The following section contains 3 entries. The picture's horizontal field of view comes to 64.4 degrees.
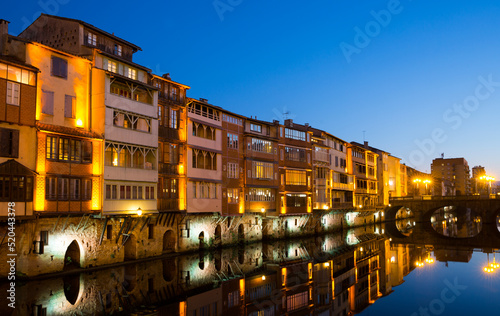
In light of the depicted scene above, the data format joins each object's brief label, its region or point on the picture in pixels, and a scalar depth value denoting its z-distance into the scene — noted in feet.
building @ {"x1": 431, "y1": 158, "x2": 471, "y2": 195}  627.46
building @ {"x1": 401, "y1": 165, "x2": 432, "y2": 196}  504.43
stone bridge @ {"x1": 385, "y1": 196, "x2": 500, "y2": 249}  221.25
